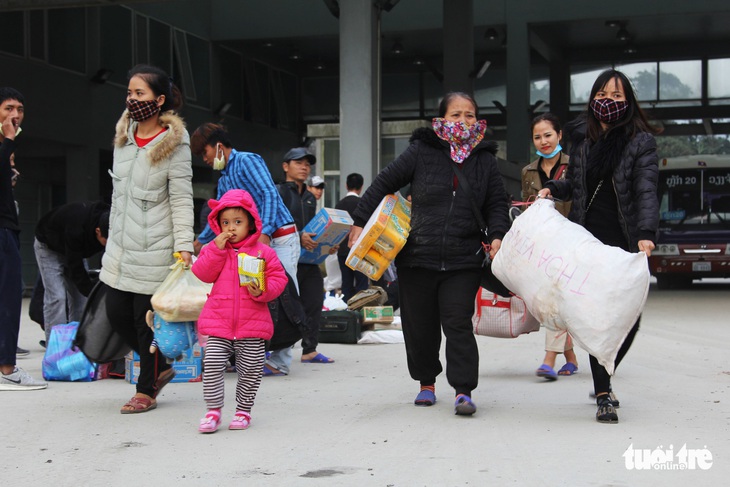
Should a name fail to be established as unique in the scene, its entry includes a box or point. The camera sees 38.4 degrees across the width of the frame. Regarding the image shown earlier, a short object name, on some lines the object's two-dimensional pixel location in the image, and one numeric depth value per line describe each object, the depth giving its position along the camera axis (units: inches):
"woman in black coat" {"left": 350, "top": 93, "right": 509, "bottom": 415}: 256.7
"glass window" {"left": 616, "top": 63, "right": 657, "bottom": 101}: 1382.9
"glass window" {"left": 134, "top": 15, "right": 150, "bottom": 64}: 1046.4
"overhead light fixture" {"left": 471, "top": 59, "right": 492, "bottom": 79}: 1127.0
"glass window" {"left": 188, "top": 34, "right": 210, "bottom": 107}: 1161.4
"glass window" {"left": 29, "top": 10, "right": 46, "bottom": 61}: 889.5
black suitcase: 466.0
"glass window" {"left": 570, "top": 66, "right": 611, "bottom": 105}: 1381.6
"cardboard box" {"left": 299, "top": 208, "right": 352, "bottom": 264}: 376.2
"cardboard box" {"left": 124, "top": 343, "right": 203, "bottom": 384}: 332.2
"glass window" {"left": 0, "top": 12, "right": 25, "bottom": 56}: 850.6
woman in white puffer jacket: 258.2
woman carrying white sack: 243.4
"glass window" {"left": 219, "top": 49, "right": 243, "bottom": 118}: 1223.5
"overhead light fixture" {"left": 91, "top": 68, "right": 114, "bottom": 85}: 957.8
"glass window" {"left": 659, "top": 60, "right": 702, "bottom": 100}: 1364.4
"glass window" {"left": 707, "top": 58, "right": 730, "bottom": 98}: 1360.7
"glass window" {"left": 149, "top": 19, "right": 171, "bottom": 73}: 1074.1
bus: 892.6
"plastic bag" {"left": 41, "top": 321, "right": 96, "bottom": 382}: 330.0
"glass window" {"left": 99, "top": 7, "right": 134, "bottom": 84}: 991.0
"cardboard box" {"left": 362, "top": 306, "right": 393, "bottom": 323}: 478.6
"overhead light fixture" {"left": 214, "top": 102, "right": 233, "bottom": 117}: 1191.6
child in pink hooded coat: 237.5
